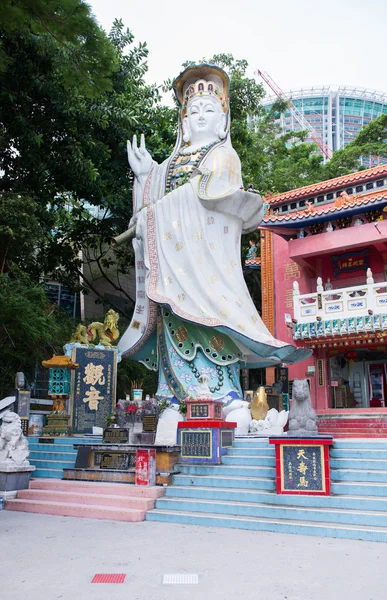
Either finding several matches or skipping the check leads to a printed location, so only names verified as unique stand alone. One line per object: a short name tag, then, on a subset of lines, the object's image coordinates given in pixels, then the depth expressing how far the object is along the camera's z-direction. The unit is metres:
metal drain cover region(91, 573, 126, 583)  3.91
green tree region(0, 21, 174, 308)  12.68
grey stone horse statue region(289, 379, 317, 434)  6.84
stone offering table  7.39
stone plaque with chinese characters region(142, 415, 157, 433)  10.37
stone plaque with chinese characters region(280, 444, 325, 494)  6.02
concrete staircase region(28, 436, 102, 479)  8.71
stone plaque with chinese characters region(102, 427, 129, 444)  9.10
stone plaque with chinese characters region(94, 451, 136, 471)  7.64
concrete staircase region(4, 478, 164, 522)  6.44
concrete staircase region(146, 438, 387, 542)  5.42
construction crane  56.12
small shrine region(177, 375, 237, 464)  7.42
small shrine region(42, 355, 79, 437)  10.53
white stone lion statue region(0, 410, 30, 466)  7.74
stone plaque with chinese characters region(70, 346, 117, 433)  10.80
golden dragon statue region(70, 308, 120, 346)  11.43
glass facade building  66.75
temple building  12.30
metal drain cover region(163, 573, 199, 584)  3.88
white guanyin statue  10.65
